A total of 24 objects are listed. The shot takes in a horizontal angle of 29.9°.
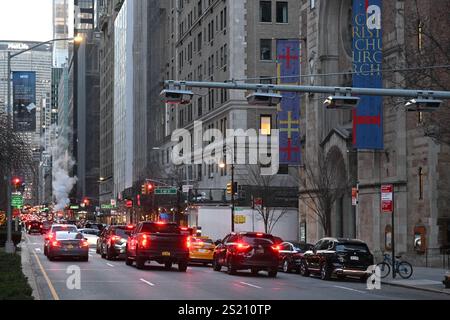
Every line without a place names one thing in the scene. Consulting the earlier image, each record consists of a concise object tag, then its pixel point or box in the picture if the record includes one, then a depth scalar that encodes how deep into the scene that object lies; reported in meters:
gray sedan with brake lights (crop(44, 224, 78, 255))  41.24
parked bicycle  32.40
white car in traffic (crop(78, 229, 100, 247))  60.97
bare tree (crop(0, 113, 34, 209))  28.41
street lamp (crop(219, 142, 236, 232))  53.39
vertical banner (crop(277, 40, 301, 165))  55.25
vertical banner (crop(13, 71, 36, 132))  36.50
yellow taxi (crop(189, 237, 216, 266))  40.41
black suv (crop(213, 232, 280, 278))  32.88
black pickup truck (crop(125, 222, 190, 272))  33.88
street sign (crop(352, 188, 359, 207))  41.66
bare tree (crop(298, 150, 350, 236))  49.19
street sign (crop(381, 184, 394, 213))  31.80
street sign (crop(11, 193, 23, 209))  60.21
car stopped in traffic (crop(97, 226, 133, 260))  41.94
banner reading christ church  43.59
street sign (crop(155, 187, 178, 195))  66.50
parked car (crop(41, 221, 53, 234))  96.69
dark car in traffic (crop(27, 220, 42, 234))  103.94
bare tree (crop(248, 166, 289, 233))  62.53
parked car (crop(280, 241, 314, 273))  36.38
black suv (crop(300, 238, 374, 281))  31.03
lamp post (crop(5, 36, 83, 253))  41.44
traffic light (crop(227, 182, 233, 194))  53.47
